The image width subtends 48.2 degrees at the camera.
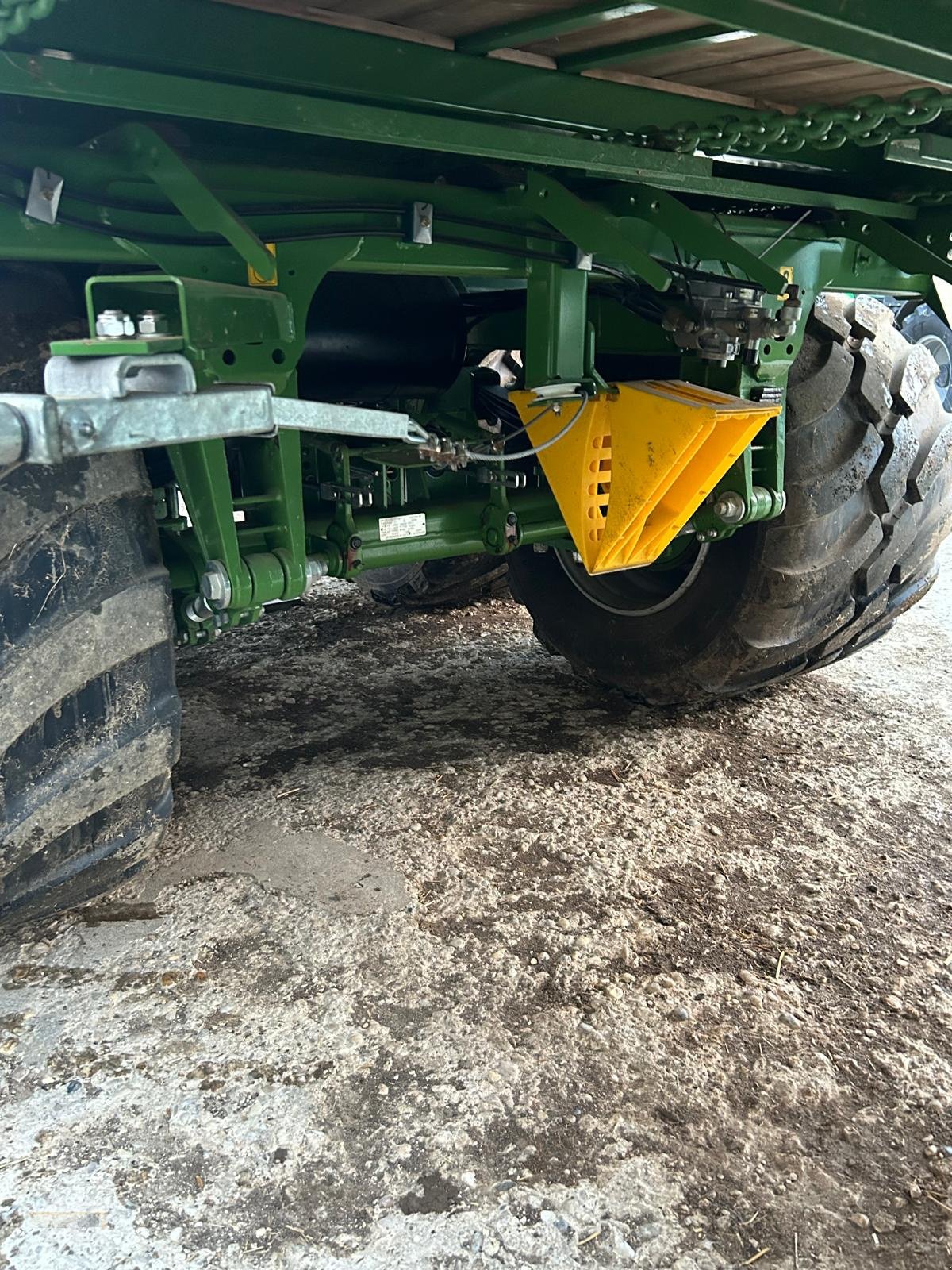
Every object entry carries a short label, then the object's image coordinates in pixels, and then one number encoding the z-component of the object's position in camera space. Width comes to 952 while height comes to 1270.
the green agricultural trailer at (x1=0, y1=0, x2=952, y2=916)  1.46
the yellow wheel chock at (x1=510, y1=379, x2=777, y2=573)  2.36
